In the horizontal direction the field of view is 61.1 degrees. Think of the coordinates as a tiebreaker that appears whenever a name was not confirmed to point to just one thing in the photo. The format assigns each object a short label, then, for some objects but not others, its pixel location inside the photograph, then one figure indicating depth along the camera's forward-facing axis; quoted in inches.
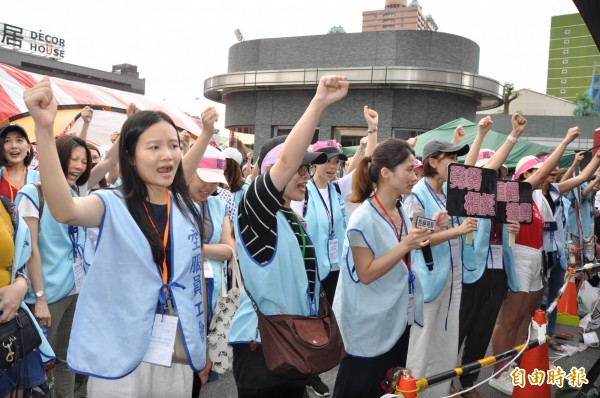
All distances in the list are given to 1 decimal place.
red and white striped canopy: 340.8
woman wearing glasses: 83.7
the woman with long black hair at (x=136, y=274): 74.3
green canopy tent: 422.0
